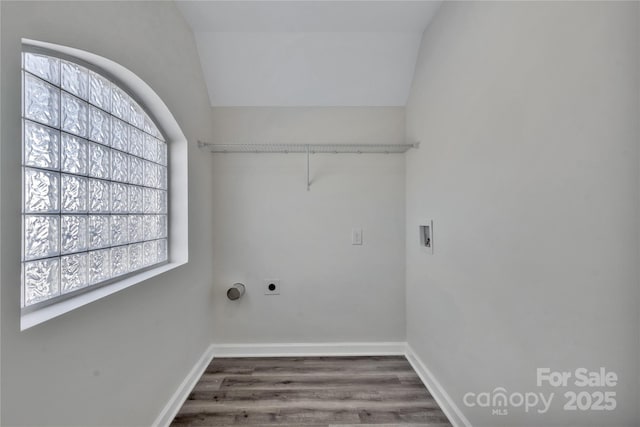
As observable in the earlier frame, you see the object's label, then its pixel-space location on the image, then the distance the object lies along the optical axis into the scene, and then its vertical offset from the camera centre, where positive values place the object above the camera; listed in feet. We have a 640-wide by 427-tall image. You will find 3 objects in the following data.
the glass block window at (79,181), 2.89 +0.51
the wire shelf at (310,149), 7.13 +1.88
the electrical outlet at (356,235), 7.40 -0.49
